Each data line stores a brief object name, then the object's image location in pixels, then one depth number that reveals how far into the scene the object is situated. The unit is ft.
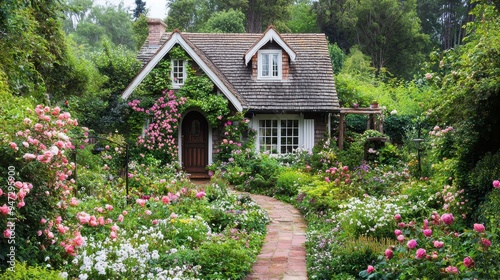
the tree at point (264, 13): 135.64
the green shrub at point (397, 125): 74.28
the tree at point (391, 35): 137.39
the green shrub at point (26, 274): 16.06
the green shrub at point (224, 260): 23.13
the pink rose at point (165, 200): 28.75
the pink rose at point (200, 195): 33.14
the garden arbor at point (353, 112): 61.82
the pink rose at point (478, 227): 16.19
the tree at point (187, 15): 134.92
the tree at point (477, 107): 24.45
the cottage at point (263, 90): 59.93
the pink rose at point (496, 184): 19.38
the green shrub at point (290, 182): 46.52
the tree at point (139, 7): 169.58
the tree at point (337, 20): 136.53
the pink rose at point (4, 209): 17.30
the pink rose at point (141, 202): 27.20
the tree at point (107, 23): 209.77
